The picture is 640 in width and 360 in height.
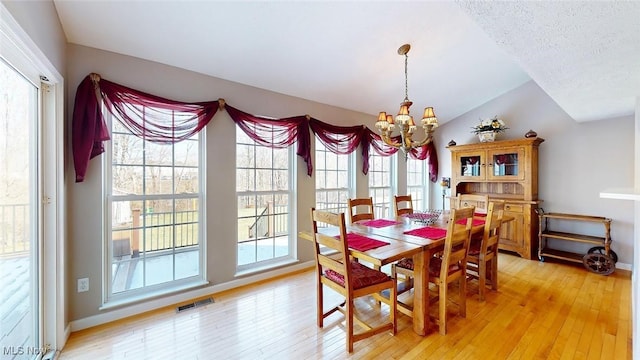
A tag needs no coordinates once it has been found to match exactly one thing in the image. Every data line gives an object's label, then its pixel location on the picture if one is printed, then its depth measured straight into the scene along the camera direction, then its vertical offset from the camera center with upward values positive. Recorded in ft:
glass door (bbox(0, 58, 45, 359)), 4.83 -0.76
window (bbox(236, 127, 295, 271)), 10.51 -0.95
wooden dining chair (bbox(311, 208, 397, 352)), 6.27 -2.60
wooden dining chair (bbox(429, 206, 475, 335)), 6.91 -2.52
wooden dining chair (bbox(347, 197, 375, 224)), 10.10 -1.18
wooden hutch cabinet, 13.12 +0.05
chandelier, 8.05 +1.70
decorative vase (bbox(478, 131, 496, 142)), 14.32 +2.36
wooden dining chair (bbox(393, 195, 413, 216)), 11.24 -1.20
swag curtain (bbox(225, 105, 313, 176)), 9.91 +2.03
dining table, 6.13 -1.68
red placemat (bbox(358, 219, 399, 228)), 9.06 -1.56
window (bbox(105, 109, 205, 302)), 8.05 -1.07
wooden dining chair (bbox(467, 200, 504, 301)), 8.45 -2.48
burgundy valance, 7.07 +2.01
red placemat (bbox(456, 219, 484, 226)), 9.05 -1.52
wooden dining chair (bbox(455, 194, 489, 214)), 10.10 -0.79
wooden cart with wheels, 11.19 -3.10
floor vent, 8.44 -4.12
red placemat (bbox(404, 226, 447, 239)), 7.45 -1.60
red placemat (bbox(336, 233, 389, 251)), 6.53 -1.67
